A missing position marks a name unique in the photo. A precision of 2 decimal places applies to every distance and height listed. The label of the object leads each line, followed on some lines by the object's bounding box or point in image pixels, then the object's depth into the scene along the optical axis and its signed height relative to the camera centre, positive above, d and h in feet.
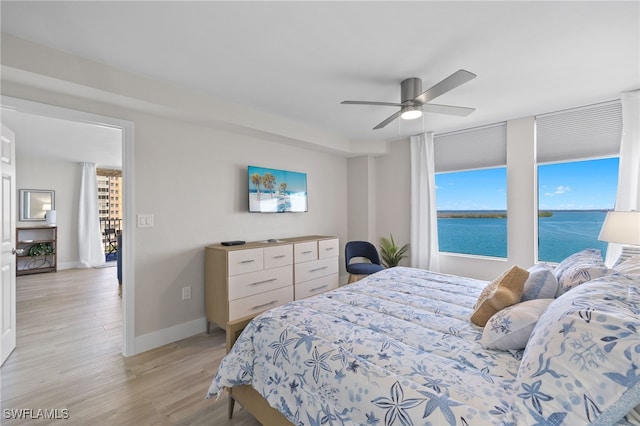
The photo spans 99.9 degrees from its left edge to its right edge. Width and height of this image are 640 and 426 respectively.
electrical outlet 9.35 -2.74
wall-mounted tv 11.16 +1.06
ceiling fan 7.32 +3.01
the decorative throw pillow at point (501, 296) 4.85 -1.55
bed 2.62 -2.07
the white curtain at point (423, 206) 12.95 +0.35
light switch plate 8.39 -0.16
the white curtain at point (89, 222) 19.84 -0.52
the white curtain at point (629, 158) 8.61 +1.74
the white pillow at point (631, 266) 4.66 -1.01
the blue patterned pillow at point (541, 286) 4.85 -1.34
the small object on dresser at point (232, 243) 10.09 -1.08
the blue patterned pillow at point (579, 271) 4.69 -1.08
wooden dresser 9.00 -2.30
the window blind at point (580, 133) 9.34 +2.93
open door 7.45 -0.96
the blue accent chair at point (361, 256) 12.28 -2.24
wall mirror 18.10 +0.88
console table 17.94 -2.26
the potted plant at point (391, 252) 13.85 -2.03
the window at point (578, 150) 9.40 +2.29
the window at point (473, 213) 12.03 +0.04
